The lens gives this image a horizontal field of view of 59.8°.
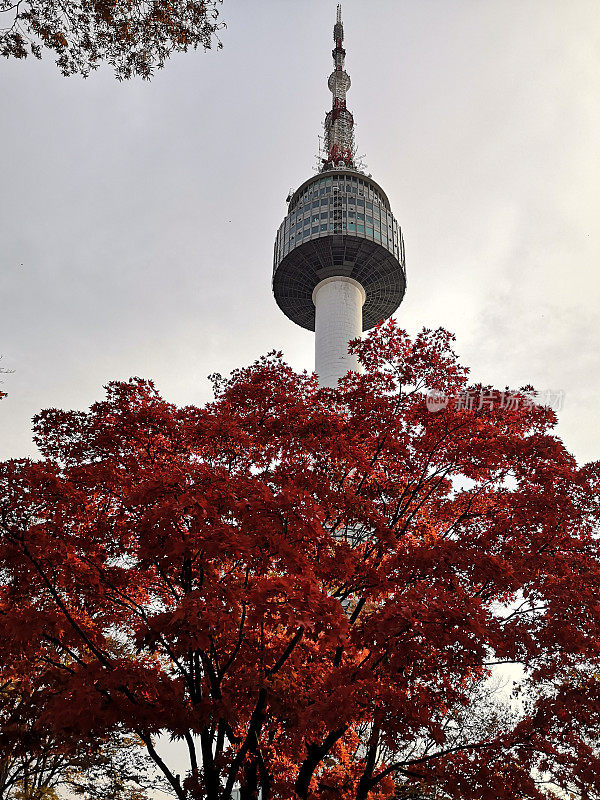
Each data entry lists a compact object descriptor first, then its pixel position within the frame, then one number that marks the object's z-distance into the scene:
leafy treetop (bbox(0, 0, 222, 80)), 6.68
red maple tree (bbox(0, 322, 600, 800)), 7.57
